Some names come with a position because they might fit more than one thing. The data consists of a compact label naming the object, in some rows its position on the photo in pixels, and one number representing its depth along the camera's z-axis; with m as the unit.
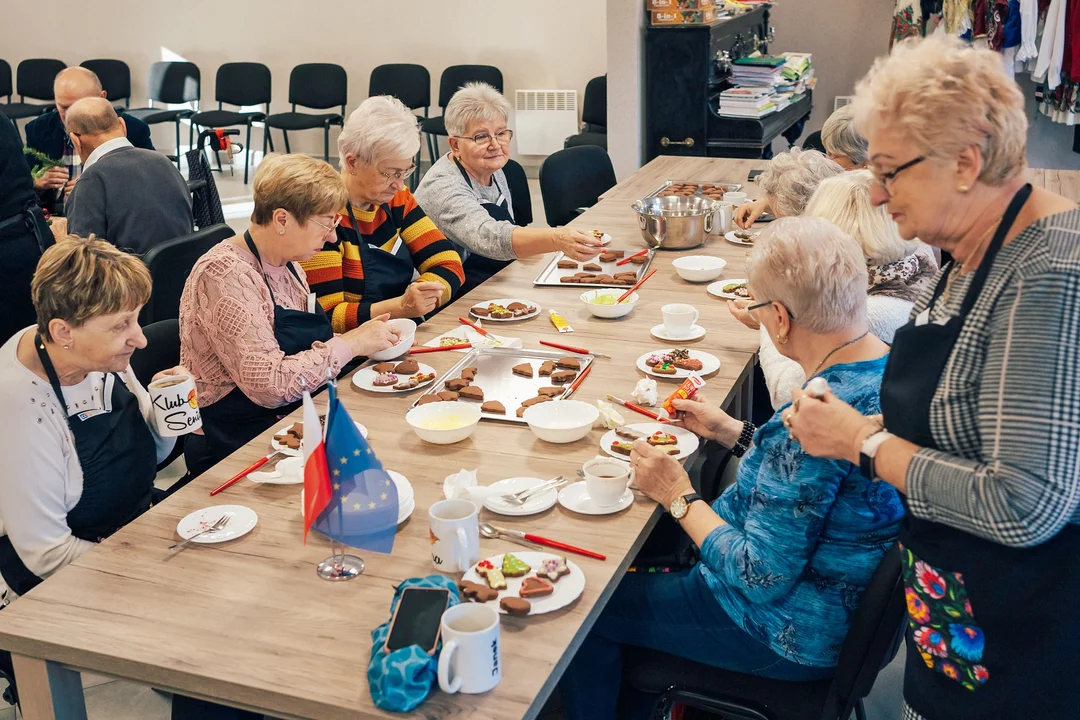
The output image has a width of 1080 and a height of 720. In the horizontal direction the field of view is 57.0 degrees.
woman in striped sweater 2.95
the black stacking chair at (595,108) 7.54
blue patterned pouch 1.38
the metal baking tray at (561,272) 3.30
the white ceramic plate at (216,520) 1.84
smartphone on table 1.44
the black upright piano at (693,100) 5.54
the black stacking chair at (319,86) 8.57
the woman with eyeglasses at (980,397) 1.25
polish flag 1.61
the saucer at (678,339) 2.77
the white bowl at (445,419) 2.18
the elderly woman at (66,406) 1.96
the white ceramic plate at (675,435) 2.13
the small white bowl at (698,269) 3.30
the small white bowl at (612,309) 2.94
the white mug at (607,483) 1.91
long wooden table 1.46
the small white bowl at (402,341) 2.65
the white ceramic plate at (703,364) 2.52
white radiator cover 8.41
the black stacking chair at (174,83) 9.02
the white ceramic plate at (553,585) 1.60
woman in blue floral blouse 1.73
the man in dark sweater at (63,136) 4.93
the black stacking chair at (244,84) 8.79
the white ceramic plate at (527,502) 1.89
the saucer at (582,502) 1.91
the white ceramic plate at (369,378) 2.49
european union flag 1.62
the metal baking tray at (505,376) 2.45
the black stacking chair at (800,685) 1.66
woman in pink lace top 2.38
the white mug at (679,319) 2.74
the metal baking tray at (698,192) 4.32
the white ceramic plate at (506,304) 2.98
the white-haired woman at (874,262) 2.31
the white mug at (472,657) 1.38
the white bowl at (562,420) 2.17
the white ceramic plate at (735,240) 3.71
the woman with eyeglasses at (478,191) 3.45
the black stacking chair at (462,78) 8.09
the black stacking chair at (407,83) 8.27
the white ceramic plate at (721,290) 3.13
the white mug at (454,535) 1.68
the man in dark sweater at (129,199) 3.92
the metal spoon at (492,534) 1.81
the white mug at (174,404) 2.10
